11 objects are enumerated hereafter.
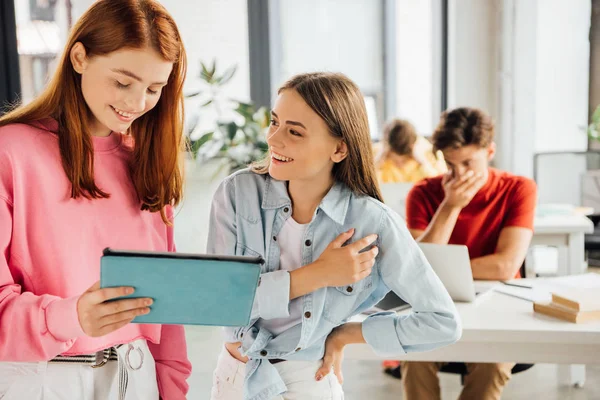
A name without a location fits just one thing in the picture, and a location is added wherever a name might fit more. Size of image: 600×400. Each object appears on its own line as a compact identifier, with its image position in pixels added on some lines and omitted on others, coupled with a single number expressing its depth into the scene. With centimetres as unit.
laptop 204
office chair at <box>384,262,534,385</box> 250
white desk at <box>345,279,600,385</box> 188
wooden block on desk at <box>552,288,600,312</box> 193
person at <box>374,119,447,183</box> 482
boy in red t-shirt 244
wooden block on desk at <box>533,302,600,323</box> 193
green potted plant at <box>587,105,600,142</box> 518
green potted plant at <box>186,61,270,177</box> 451
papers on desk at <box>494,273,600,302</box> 218
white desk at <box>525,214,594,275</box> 335
